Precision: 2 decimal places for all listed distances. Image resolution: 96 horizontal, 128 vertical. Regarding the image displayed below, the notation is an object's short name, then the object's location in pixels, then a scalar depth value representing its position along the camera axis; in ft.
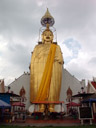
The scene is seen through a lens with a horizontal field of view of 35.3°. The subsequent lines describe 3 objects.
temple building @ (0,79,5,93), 71.50
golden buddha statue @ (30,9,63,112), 62.80
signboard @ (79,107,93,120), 37.74
